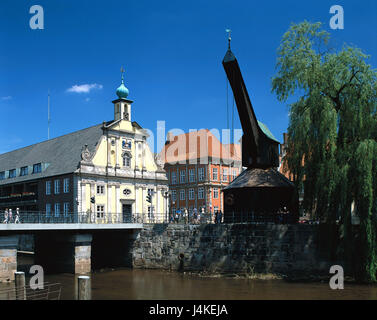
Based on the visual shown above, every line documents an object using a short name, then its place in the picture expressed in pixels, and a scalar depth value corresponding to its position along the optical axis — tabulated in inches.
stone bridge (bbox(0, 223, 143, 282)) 1107.3
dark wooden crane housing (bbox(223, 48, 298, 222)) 1160.2
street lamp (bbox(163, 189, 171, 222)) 1891.2
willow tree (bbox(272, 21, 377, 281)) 924.6
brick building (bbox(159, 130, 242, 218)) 2536.9
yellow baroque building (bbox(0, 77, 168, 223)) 1659.7
